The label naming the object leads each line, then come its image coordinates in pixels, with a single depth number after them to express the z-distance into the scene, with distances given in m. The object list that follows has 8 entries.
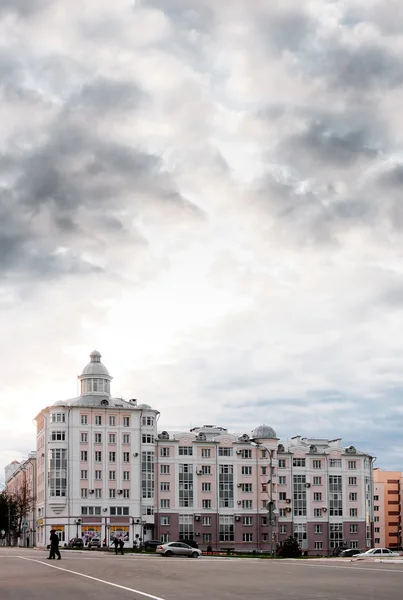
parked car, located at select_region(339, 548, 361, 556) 110.60
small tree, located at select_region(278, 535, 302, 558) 65.19
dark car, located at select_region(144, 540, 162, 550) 110.26
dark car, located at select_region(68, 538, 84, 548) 101.72
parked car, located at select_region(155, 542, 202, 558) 71.19
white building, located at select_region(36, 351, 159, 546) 117.06
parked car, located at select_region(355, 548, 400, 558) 82.56
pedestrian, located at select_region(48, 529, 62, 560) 46.72
